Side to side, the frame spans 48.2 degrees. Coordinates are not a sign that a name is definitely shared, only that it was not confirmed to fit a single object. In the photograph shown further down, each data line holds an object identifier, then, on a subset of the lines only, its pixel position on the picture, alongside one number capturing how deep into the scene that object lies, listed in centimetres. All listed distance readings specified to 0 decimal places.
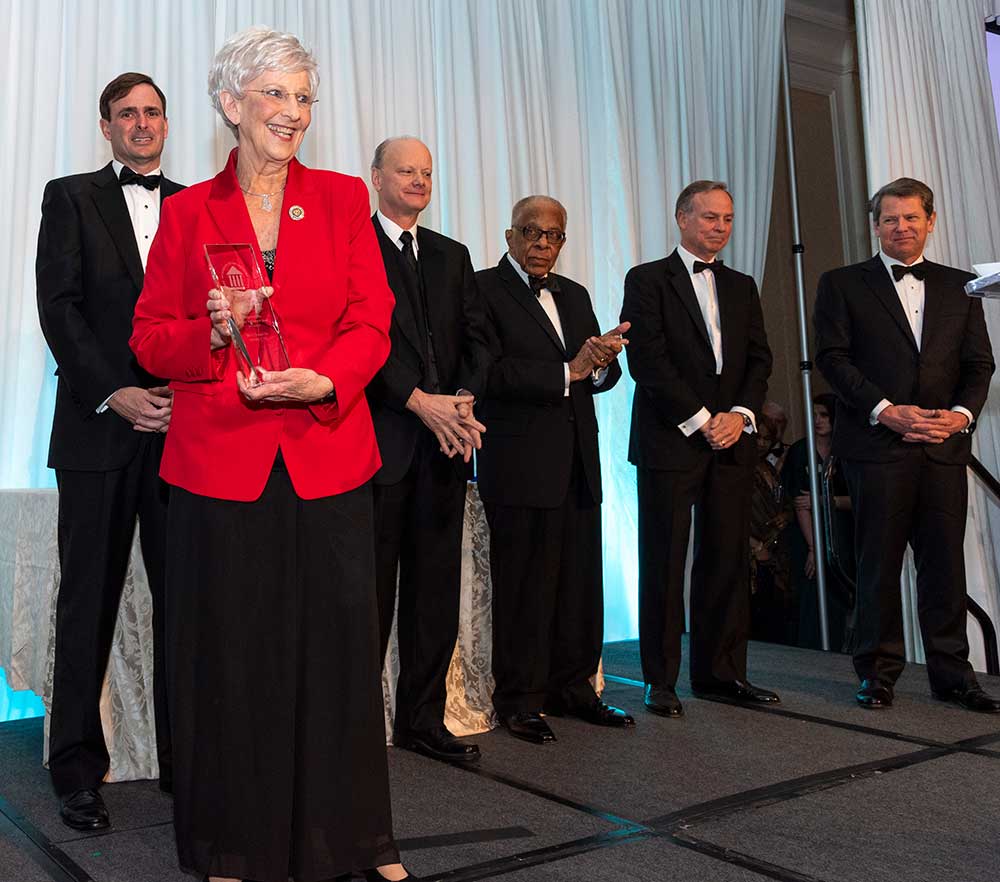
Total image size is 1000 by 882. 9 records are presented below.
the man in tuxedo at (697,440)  383
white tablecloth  316
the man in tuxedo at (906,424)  385
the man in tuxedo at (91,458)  268
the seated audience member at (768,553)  549
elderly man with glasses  354
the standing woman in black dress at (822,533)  552
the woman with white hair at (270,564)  200
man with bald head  321
